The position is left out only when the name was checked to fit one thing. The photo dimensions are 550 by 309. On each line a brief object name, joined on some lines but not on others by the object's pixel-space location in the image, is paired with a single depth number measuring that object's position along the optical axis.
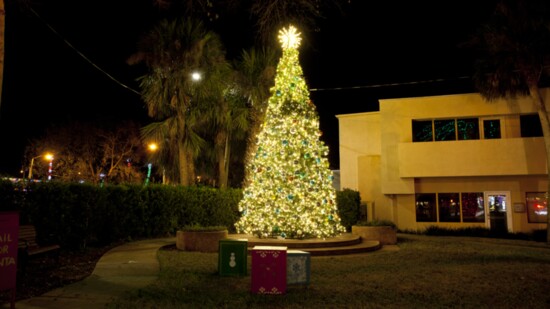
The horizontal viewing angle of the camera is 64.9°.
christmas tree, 12.88
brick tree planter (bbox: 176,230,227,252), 12.12
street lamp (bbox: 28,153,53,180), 30.94
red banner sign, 5.52
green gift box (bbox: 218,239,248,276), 8.41
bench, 8.34
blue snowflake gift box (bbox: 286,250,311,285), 7.33
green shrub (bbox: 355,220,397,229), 14.91
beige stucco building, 19.50
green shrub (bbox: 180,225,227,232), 12.38
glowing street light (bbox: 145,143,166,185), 19.91
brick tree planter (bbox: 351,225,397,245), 14.62
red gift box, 6.95
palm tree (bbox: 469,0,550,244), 16.28
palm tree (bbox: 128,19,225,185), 18.53
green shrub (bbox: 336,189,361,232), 20.17
